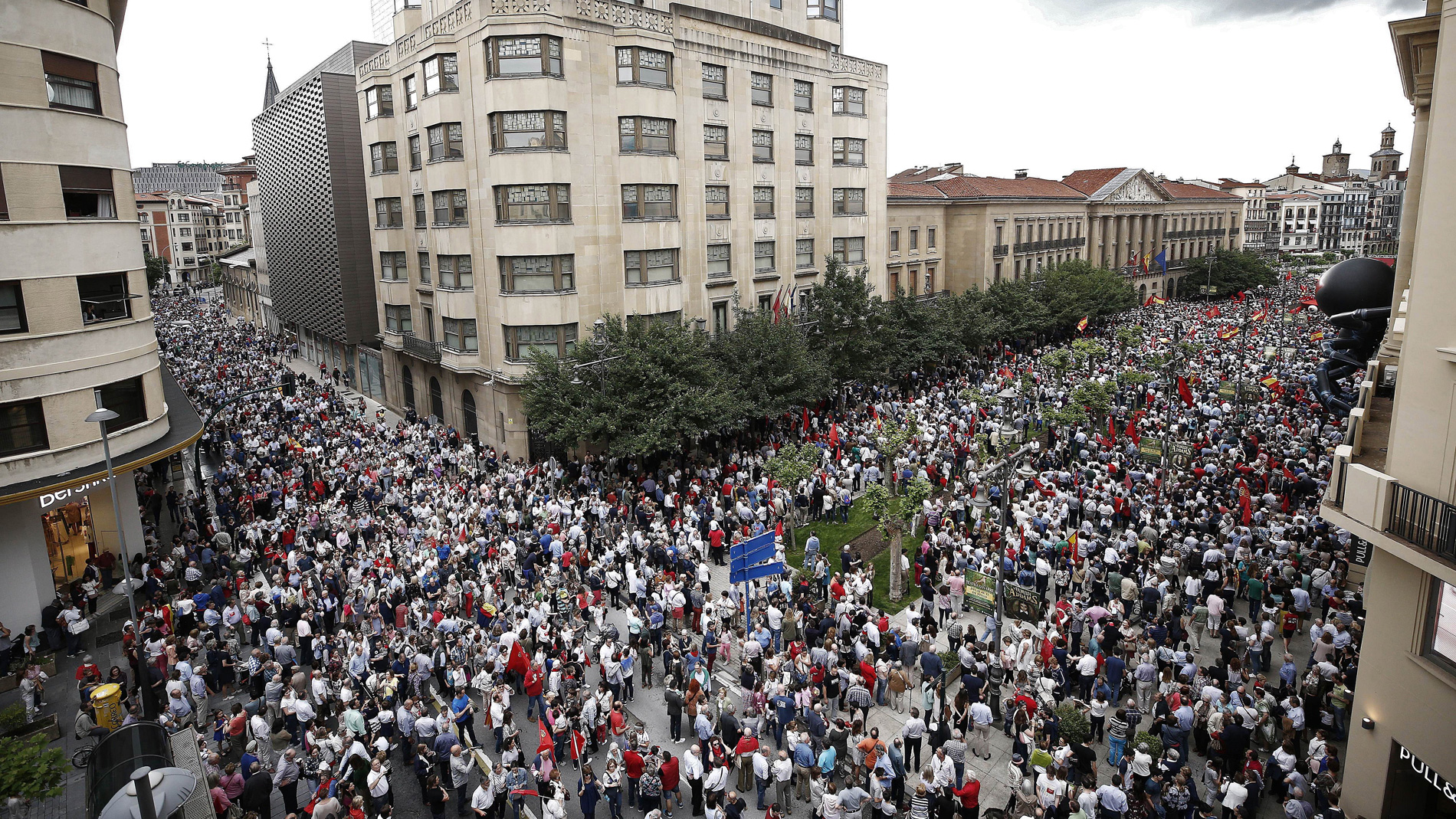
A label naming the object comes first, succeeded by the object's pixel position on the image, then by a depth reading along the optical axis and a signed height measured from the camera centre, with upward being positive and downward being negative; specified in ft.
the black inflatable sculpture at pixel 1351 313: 61.82 -5.38
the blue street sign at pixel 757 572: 56.75 -21.61
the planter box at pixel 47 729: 51.49 -28.11
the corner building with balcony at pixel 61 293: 62.34 -0.98
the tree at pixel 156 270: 338.95 +3.81
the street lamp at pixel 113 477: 50.33 -12.81
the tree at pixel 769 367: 107.04 -14.27
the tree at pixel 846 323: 128.36 -10.41
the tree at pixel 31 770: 36.11 -21.81
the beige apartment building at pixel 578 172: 103.71 +13.15
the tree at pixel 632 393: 93.30 -15.17
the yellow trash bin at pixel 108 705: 50.19 -25.98
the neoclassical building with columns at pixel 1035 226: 196.03 +7.05
